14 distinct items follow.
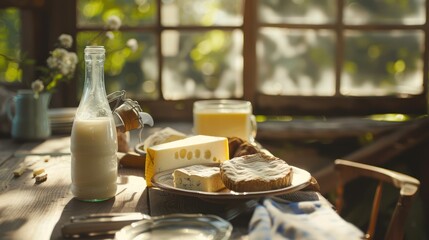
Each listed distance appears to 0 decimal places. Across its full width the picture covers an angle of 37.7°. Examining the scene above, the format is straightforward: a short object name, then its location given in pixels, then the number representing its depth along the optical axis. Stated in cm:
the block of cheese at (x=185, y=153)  137
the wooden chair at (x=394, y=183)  150
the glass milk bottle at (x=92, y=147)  127
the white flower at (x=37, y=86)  204
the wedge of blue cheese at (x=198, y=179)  123
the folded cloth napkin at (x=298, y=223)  100
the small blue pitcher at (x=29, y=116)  208
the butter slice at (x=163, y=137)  168
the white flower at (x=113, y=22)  226
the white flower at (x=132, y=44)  226
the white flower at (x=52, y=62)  210
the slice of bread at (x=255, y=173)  120
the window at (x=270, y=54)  272
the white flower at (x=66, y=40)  211
